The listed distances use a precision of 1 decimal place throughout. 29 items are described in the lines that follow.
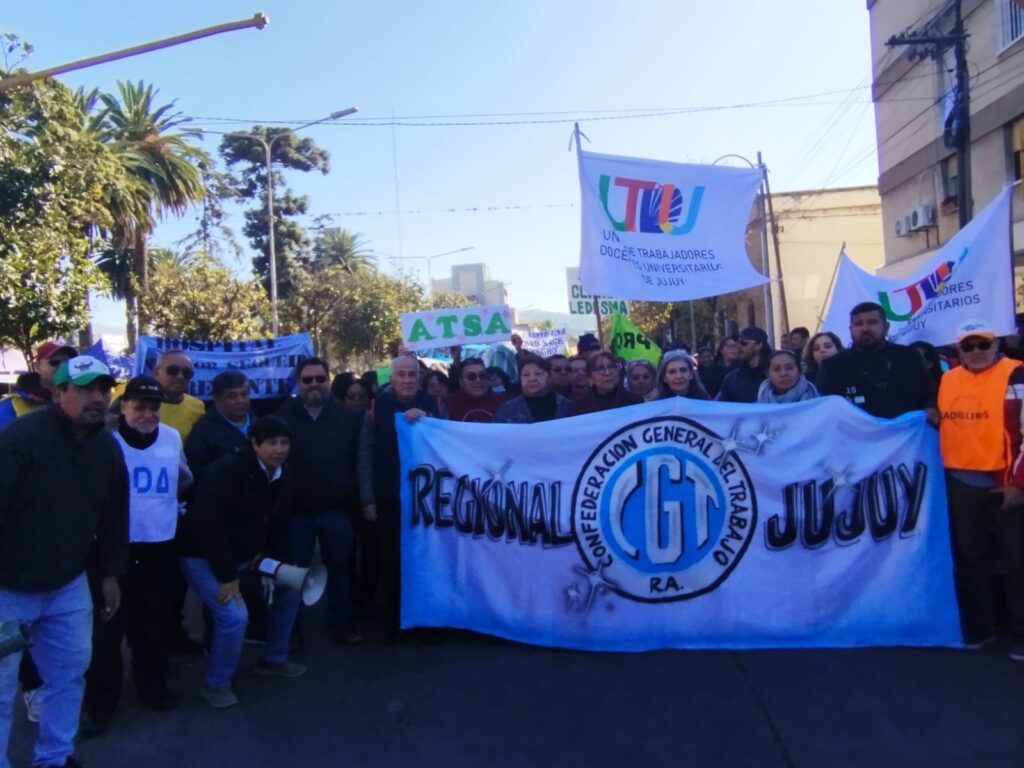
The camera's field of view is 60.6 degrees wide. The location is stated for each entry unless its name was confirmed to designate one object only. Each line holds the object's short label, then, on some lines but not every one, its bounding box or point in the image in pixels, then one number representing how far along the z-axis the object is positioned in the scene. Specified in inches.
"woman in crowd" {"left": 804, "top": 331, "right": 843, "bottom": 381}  294.8
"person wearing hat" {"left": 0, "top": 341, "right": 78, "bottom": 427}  227.6
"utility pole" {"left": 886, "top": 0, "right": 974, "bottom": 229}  634.8
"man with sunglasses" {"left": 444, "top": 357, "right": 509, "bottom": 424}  237.8
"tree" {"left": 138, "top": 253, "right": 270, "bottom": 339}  963.3
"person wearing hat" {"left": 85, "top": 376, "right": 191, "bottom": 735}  168.6
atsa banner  501.4
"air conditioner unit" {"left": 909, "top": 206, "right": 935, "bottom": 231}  791.7
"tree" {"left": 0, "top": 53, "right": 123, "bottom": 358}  503.8
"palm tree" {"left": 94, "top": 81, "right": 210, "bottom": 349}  957.8
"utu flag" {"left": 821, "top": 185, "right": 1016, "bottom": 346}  251.6
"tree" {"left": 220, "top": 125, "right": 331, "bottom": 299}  1536.7
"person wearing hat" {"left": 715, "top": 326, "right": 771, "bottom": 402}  275.3
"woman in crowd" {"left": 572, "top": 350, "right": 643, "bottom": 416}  220.8
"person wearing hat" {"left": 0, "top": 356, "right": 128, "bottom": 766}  134.0
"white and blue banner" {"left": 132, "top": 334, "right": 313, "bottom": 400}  393.7
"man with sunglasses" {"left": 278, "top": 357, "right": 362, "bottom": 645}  205.9
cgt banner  194.4
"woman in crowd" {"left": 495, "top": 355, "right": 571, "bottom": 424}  221.1
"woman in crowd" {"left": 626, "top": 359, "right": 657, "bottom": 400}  248.8
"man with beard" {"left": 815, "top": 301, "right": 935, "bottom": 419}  212.4
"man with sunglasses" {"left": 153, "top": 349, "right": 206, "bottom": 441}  227.1
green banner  378.6
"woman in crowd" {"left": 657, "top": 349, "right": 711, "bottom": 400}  226.2
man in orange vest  181.8
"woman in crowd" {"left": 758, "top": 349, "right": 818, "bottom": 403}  227.1
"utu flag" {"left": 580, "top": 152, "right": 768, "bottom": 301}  293.6
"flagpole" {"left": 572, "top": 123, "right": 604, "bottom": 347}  321.4
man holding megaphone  172.1
